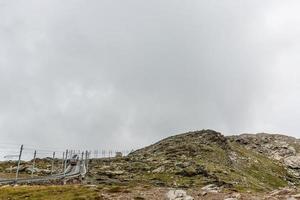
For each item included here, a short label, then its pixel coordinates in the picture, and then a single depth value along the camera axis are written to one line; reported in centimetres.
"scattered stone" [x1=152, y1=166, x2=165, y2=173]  14669
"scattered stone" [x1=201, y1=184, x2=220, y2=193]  6462
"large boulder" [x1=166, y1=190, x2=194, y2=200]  6059
